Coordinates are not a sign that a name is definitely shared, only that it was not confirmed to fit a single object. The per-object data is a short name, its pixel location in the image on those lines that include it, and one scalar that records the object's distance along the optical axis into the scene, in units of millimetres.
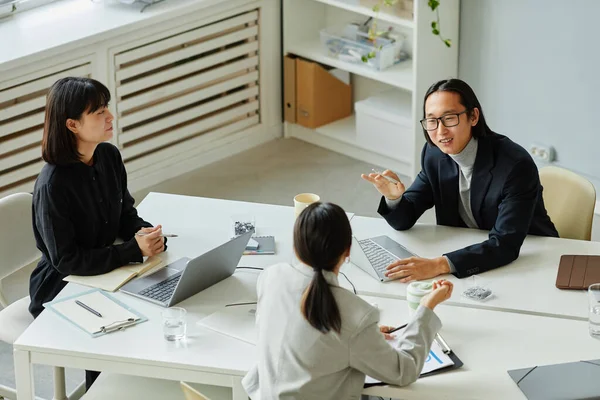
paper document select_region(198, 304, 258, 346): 4144
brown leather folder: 4429
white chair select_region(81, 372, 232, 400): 4272
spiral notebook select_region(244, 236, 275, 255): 4850
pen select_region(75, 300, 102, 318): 4298
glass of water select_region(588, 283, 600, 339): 4107
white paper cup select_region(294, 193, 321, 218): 4924
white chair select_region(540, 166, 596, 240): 5174
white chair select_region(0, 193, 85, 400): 4861
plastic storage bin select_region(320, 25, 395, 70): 7759
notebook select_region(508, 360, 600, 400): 3780
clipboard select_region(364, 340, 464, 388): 3876
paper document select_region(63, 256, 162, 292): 4548
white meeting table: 3885
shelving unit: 7389
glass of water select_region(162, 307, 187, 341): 4135
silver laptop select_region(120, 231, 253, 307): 4355
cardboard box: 8328
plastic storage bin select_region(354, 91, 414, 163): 7867
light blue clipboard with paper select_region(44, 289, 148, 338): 4215
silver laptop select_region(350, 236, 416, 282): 4619
